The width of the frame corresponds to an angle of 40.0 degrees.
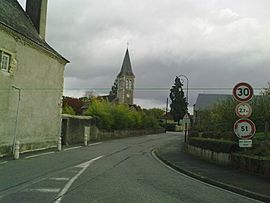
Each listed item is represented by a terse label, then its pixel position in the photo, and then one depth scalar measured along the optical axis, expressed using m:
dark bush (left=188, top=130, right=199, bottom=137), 29.60
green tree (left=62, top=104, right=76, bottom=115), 43.72
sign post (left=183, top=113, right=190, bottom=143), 34.75
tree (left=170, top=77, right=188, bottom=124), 88.12
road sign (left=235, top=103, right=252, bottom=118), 12.13
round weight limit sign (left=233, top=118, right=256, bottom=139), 12.02
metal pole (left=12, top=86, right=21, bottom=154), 22.06
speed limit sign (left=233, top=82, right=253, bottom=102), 12.14
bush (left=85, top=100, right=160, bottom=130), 43.78
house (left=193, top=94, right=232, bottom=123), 91.25
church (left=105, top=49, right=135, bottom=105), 106.68
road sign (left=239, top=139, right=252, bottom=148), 11.88
